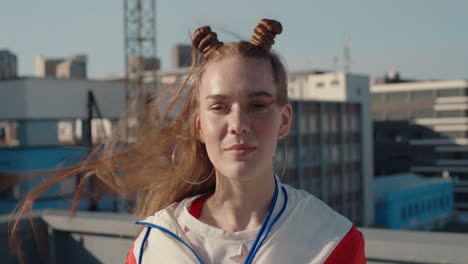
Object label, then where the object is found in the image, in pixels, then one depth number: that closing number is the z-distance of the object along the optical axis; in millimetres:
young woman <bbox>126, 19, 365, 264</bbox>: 1987
